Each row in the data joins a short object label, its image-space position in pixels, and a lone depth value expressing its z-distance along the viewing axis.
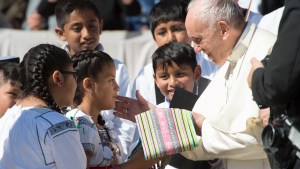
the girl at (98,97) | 11.20
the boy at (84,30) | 14.69
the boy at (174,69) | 12.91
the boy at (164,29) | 14.45
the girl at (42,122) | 9.90
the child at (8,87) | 12.13
